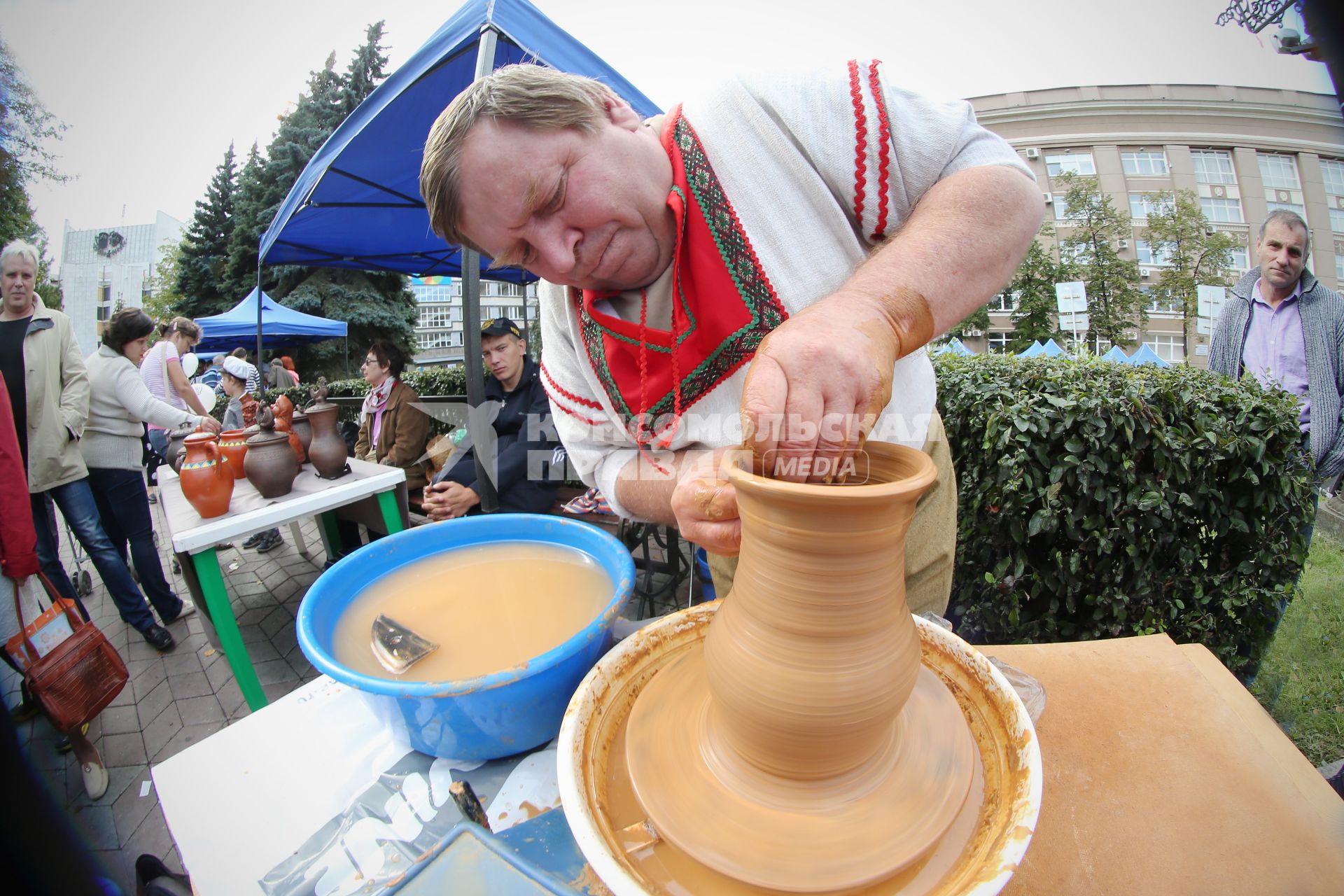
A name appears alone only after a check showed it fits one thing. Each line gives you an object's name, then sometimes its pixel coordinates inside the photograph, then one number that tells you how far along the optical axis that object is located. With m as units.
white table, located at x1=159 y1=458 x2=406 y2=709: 2.55
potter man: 1.08
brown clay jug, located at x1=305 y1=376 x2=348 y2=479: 3.31
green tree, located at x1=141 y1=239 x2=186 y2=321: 29.41
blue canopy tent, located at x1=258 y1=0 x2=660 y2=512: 2.86
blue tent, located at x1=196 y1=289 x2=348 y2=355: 13.72
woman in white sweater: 3.59
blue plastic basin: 0.96
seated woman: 4.55
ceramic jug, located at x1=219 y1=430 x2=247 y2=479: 3.16
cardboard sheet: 0.87
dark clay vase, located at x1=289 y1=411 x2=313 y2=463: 3.46
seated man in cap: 3.37
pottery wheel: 0.79
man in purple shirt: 2.95
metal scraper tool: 1.31
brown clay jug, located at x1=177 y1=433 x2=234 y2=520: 2.67
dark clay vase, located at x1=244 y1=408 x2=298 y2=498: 2.96
